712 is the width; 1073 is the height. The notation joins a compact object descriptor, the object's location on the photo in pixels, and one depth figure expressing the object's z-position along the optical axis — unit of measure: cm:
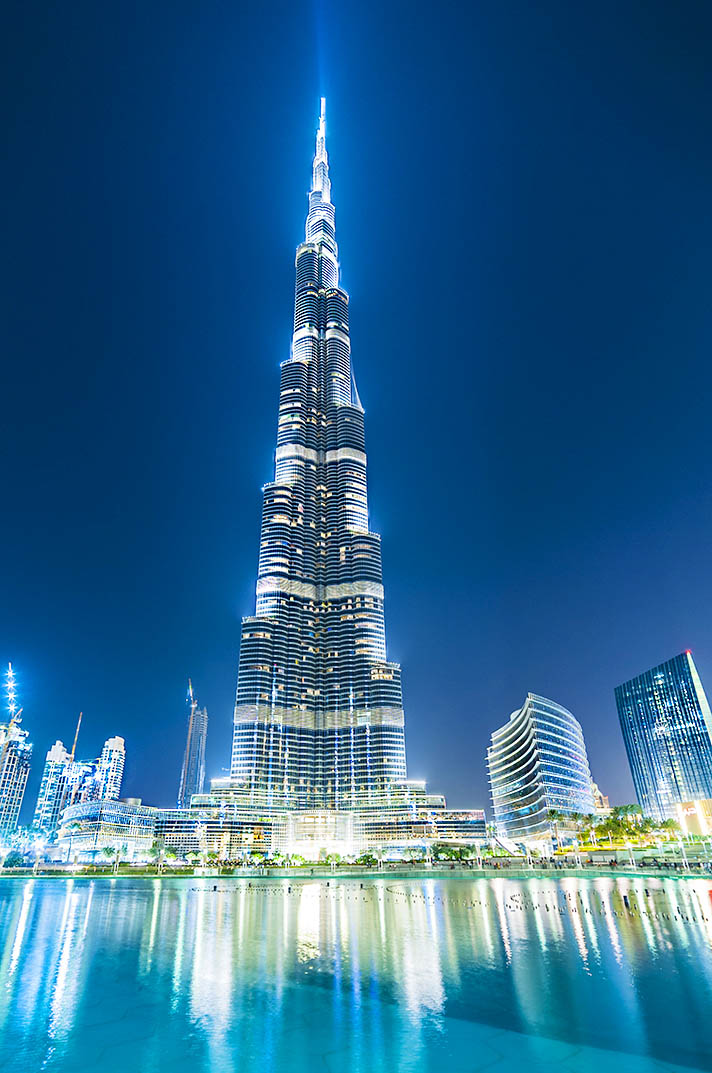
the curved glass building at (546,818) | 19638
